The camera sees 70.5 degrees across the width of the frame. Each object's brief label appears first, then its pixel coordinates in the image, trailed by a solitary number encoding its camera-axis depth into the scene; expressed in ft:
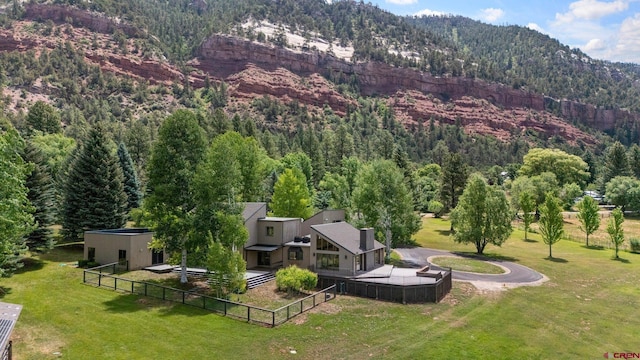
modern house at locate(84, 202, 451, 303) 111.96
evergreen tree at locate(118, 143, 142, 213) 171.83
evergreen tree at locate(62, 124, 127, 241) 137.90
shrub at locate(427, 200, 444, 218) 273.75
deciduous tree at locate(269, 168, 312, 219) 176.24
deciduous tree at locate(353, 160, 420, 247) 167.53
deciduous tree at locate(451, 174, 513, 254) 174.81
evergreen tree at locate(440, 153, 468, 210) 259.19
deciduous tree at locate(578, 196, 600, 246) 199.00
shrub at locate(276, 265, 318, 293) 111.45
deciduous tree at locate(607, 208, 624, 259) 176.17
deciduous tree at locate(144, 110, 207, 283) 113.60
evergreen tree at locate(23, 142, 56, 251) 117.08
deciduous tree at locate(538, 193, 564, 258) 175.42
